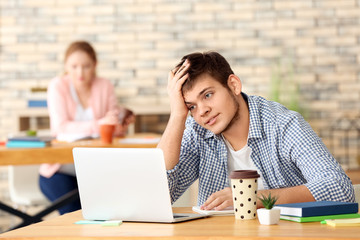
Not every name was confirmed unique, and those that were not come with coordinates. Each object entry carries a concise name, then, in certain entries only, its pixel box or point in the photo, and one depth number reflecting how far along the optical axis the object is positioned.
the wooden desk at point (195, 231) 2.43
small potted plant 2.59
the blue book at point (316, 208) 2.64
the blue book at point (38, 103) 7.63
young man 3.12
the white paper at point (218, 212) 2.83
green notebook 2.63
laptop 2.66
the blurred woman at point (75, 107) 5.45
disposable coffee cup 2.71
